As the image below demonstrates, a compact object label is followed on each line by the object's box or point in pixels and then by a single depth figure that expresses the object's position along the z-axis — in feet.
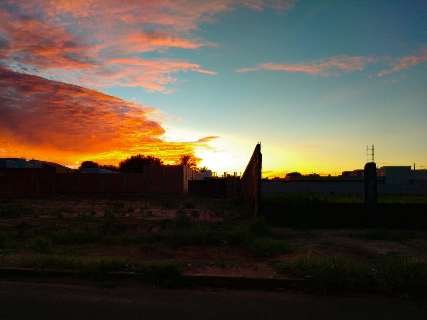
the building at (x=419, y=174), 175.59
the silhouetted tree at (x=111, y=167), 303.68
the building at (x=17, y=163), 161.99
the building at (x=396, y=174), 158.40
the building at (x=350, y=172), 222.65
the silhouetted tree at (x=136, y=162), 266.98
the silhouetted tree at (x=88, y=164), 320.09
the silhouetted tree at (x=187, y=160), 329.72
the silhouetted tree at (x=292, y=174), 251.48
